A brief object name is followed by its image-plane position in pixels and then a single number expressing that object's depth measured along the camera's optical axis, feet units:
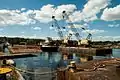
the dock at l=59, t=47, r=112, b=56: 171.74
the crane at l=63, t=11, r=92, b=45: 207.55
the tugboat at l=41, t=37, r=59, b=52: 230.54
